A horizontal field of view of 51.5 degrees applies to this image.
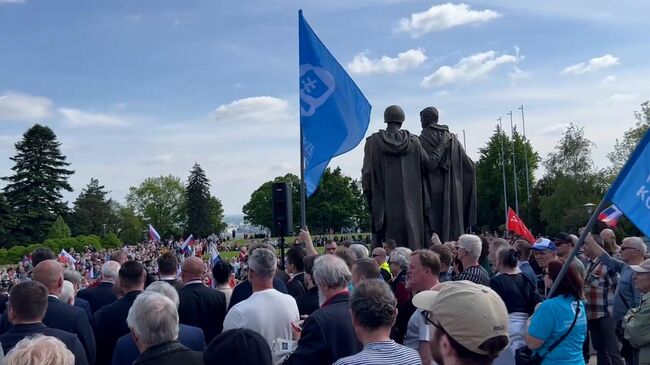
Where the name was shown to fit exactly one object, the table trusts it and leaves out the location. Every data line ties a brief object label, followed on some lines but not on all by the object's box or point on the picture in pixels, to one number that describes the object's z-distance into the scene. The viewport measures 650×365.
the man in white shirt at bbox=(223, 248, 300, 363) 5.27
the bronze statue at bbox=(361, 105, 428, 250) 11.63
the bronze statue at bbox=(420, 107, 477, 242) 11.97
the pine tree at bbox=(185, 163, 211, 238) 113.69
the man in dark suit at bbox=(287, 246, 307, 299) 7.46
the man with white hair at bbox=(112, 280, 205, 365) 4.57
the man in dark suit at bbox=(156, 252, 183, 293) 7.21
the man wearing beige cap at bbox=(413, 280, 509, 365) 2.58
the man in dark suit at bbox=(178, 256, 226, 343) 6.60
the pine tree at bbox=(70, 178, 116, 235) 92.93
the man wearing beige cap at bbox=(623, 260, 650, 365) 5.66
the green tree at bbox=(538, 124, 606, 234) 55.25
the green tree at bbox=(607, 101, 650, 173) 55.81
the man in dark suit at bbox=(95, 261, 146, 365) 5.89
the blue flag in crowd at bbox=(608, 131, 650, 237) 4.99
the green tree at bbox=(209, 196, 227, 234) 117.17
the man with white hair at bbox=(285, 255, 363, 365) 4.50
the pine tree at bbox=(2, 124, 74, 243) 81.88
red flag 19.47
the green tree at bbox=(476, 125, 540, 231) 73.75
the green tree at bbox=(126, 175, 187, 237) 124.50
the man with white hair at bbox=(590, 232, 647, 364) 7.66
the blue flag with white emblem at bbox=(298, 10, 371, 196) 10.08
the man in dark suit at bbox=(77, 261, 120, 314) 7.35
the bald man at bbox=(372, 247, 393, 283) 8.90
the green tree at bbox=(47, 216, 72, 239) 74.41
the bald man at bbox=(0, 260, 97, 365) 5.41
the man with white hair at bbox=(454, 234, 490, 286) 6.62
